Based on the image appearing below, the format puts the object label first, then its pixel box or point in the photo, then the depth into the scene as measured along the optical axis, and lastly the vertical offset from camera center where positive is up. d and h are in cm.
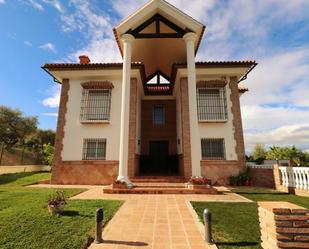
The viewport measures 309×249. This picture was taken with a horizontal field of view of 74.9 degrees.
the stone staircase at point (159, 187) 895 -95
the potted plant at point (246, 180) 1144 -72
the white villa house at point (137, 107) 1138 +362
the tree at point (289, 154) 2616 +177
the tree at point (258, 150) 4011 +348
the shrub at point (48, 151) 2104 +166
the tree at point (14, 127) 3042 +616
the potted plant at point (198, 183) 913 -72
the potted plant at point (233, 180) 1151 -73
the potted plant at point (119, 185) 925 -83
